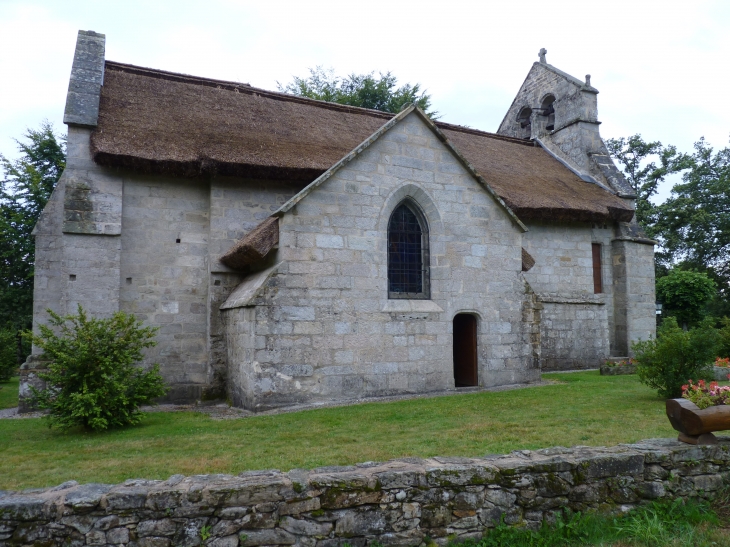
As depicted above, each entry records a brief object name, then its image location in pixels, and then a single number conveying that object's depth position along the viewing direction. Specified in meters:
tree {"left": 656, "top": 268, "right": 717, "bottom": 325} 24.05
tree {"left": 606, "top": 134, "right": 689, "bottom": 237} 35.28
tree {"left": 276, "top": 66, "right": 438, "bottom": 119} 31.94
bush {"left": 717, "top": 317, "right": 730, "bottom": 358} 16.28
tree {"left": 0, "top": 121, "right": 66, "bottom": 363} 24.67
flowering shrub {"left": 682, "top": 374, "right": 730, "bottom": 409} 6.17
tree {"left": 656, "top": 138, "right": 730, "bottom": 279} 34.22
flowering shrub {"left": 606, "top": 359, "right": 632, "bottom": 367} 14.57
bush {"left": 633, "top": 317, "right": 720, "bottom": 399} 9.49
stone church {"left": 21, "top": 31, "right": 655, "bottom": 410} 10.66
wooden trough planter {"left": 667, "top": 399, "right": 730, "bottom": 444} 5.41
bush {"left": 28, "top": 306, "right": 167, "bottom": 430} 8.56
